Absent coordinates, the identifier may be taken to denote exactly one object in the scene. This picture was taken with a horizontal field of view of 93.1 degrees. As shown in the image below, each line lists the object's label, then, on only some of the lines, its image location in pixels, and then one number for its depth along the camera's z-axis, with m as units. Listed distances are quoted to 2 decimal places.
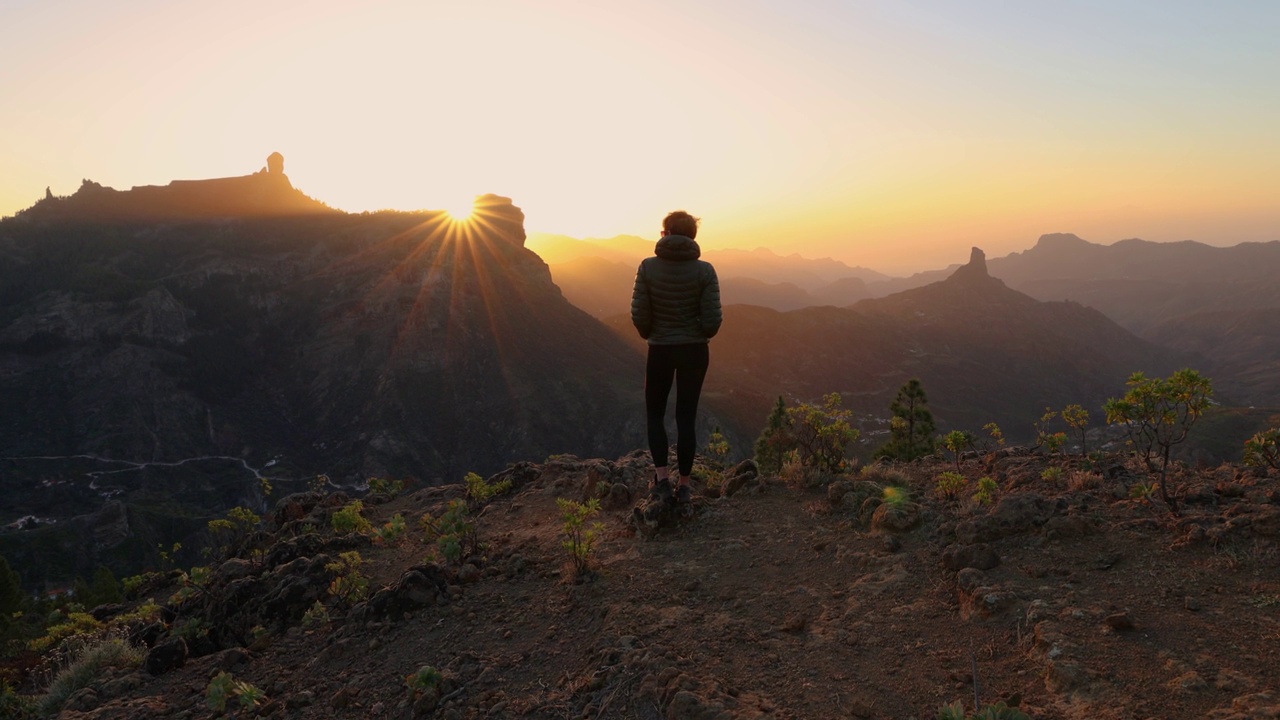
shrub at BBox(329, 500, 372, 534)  10.71
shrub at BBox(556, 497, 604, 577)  6.42
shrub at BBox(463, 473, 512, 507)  11.23
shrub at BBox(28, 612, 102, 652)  10.08
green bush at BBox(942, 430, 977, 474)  8.93
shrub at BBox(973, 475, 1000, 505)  6.63
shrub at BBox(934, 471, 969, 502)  7.03
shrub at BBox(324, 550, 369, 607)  7.25
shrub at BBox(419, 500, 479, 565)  7.39
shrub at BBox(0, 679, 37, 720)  6.61
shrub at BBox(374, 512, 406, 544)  9.30
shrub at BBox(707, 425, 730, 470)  10.77
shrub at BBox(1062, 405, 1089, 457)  9.23
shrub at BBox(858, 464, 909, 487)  7.81
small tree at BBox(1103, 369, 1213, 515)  6.15
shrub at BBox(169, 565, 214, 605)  9.30
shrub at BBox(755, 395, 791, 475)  10.95
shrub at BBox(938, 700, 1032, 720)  3.06
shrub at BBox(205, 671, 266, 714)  5.25
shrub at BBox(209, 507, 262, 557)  12.54
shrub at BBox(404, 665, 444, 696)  4.76
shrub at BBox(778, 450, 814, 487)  8.44
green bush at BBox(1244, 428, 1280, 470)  6.76
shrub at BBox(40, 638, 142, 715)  6.86
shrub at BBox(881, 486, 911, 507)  6.66
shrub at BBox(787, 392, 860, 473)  8.88
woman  6.78
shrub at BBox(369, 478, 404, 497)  14.24
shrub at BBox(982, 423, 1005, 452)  10.35
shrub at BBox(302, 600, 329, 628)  6.86
